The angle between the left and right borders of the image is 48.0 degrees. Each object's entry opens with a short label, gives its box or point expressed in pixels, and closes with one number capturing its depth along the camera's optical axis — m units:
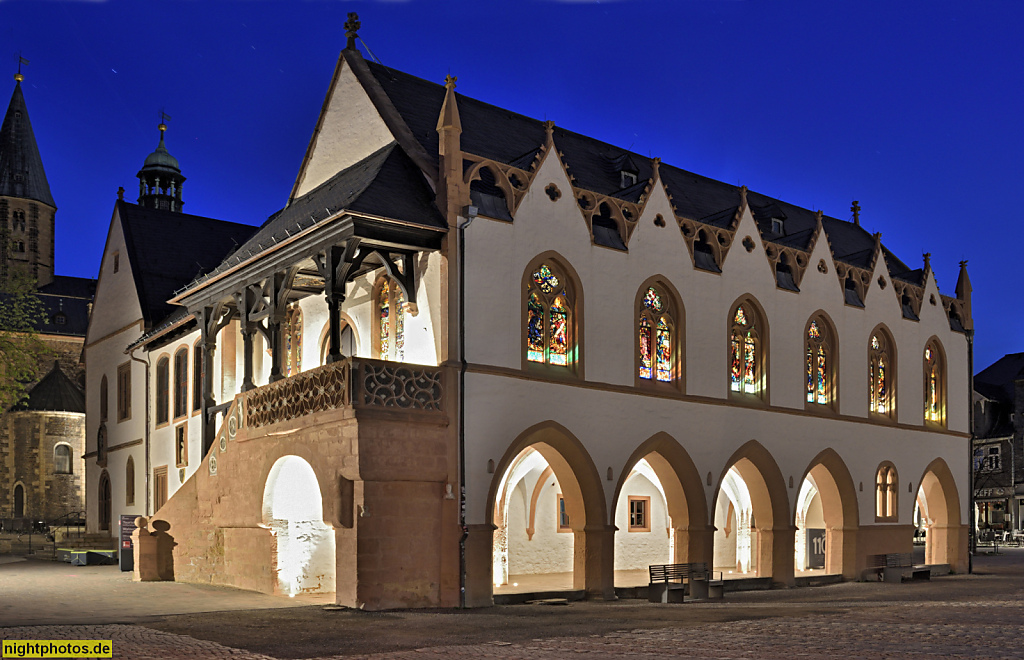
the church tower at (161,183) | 64.27
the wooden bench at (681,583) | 23.56
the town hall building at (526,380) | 21.00
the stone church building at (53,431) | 55.97
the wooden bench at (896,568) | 30.03
